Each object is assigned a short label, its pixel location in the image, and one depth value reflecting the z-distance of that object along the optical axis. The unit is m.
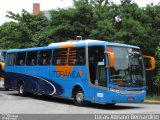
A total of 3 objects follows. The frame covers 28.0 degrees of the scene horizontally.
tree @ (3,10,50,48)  28.48
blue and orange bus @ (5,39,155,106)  13.74
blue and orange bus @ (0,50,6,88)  24.91
